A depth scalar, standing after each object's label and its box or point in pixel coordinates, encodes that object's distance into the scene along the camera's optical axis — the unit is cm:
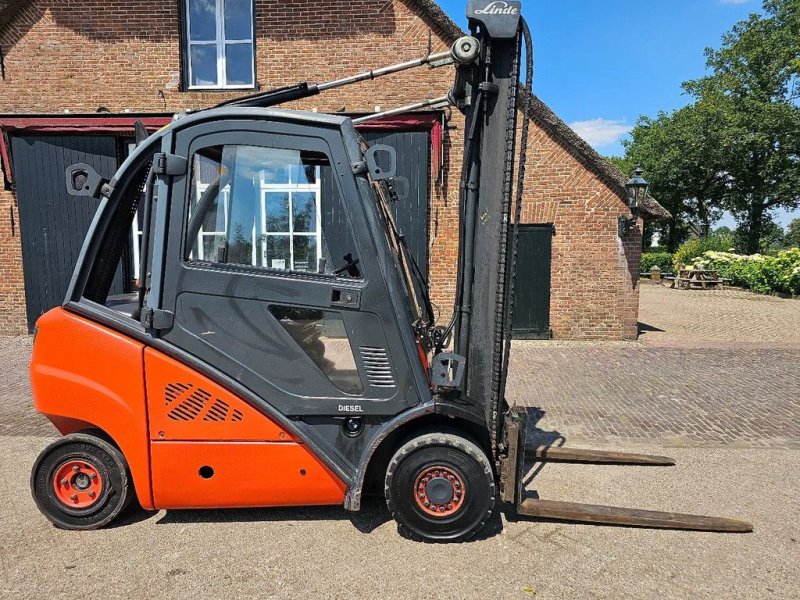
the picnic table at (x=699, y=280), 2248
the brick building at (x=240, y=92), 913
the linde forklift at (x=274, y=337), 284
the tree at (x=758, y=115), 3097
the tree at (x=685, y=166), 3322
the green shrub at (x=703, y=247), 2756
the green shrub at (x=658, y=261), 3381
